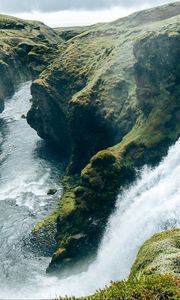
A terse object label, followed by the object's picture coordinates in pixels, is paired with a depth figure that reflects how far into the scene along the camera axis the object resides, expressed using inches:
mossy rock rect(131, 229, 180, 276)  1183.6
